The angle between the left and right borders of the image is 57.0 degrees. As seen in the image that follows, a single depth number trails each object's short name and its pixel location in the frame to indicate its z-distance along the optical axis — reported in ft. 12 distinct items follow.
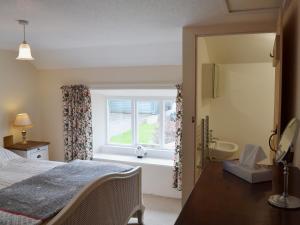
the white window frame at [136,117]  15.40
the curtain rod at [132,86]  13.26
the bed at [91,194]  6.61
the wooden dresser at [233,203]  3.25
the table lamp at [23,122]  14.06
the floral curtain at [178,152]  13.06
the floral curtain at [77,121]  14.99
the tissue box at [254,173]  4.40
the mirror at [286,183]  3.55
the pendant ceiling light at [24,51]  8.57
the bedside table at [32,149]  13.75
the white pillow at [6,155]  11.82
